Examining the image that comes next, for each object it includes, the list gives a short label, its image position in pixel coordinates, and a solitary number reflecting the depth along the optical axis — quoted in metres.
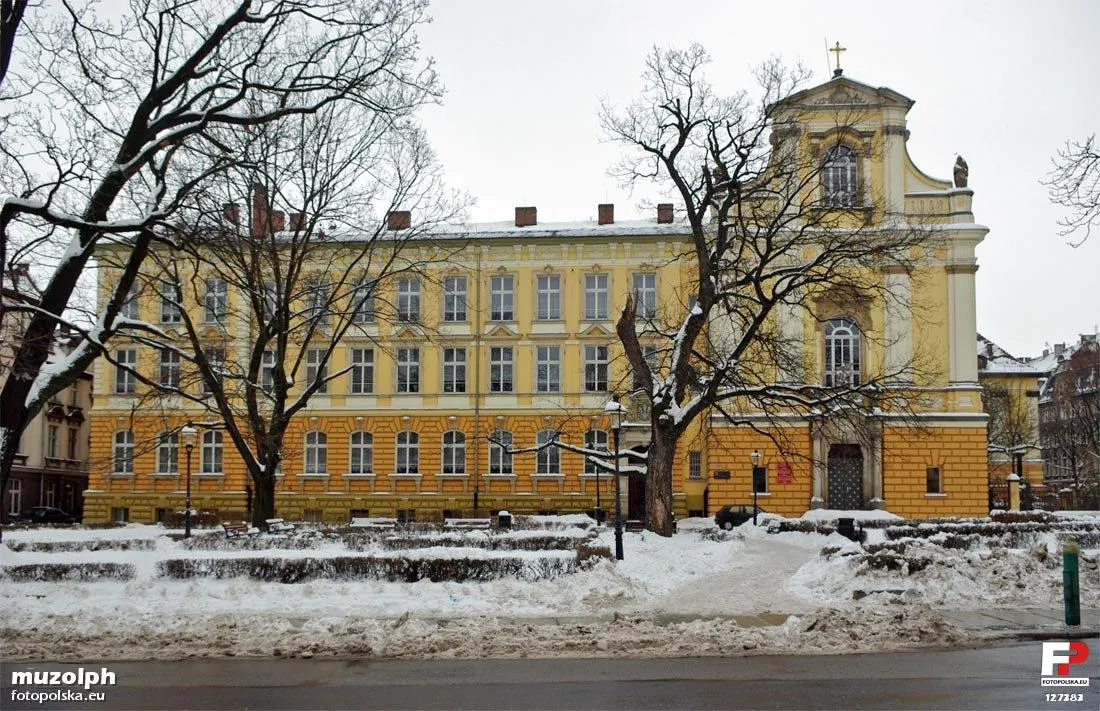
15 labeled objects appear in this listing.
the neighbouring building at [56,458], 55.56
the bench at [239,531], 26.59
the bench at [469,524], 31.75
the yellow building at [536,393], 45.97
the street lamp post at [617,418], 23.20
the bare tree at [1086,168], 16.73
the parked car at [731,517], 42.31
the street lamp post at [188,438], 30.27
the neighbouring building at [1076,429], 70.50
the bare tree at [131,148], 18.50
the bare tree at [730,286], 28.80
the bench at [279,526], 28.97
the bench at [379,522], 31.68
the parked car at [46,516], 50.81
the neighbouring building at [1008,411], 78.31
